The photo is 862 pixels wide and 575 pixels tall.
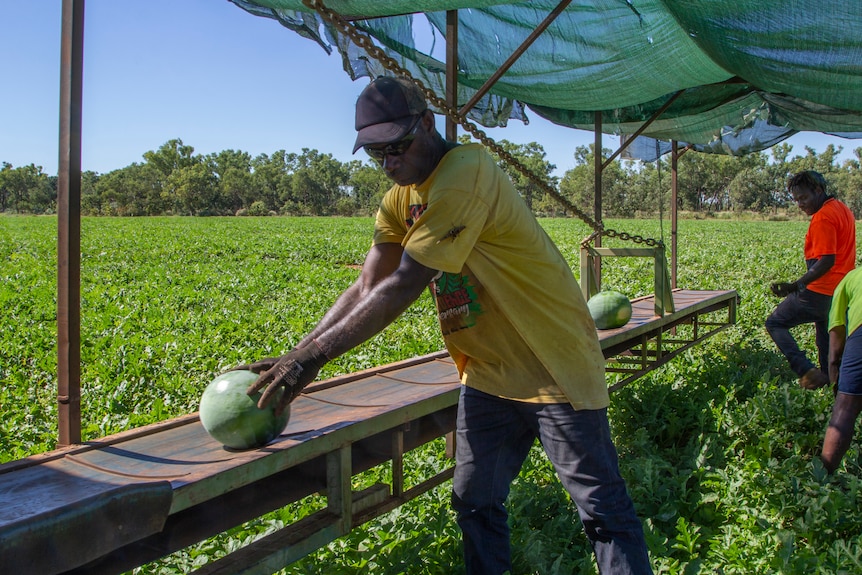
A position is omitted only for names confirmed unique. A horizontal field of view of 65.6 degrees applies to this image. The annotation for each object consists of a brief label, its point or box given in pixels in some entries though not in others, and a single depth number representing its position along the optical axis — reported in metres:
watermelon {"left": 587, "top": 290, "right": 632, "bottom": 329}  5.12
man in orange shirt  5.67
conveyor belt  1.73
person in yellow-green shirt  3.82
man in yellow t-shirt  2.29
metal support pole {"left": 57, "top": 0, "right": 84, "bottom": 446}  2.38
